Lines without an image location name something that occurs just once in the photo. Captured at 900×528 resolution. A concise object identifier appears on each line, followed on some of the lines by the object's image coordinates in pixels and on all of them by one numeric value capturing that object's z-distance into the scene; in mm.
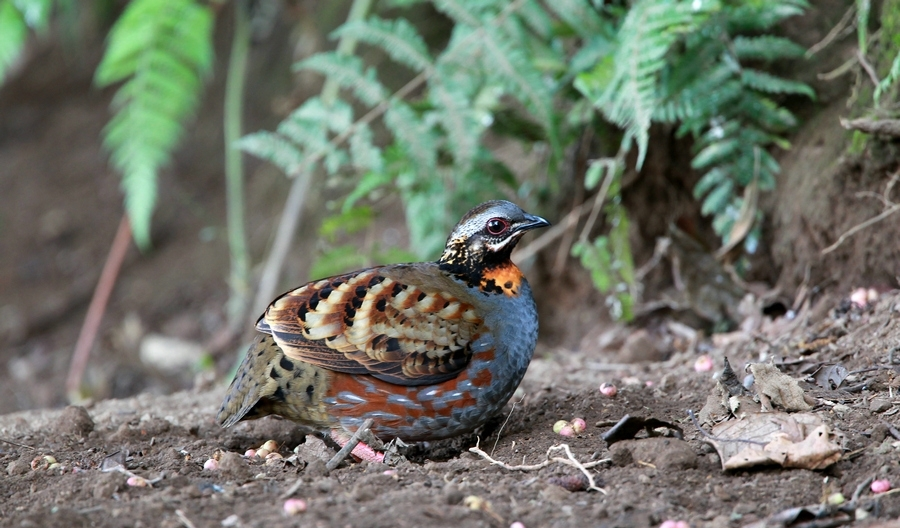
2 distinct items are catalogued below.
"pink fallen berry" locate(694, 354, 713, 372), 9056
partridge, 7875
